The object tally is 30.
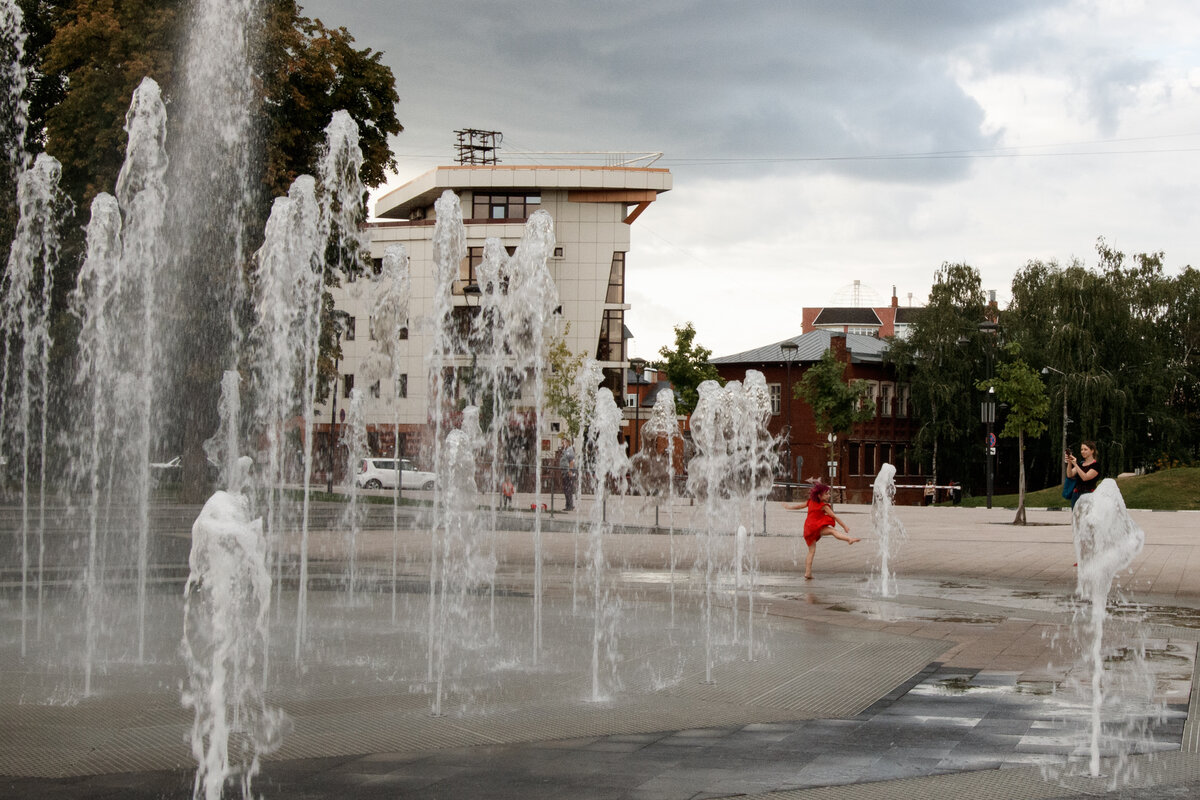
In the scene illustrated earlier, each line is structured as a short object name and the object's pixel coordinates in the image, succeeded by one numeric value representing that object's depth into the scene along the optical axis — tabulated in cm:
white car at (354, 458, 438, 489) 5288
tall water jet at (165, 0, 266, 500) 2714
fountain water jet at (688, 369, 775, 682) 1472
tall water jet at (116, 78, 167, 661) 1555
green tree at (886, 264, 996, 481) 6788
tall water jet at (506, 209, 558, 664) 1166
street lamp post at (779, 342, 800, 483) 5116
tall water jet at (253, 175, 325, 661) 1481
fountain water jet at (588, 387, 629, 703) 914
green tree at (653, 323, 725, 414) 6009
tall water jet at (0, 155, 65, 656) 2327
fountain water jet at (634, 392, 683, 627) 2194
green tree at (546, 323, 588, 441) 5403
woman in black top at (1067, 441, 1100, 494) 1619
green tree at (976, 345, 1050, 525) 4041
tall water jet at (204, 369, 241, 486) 2961
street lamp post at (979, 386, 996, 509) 4119
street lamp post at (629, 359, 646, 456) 4770
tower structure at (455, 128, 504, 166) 6988
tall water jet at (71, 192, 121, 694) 1344
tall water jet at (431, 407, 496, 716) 1027
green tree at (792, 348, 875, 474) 5975
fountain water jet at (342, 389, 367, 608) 1427
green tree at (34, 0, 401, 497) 2711
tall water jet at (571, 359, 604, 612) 1529
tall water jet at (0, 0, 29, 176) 2614
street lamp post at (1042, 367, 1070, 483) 6047
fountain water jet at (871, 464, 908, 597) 1485
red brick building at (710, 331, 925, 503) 7150
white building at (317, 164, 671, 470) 6556
